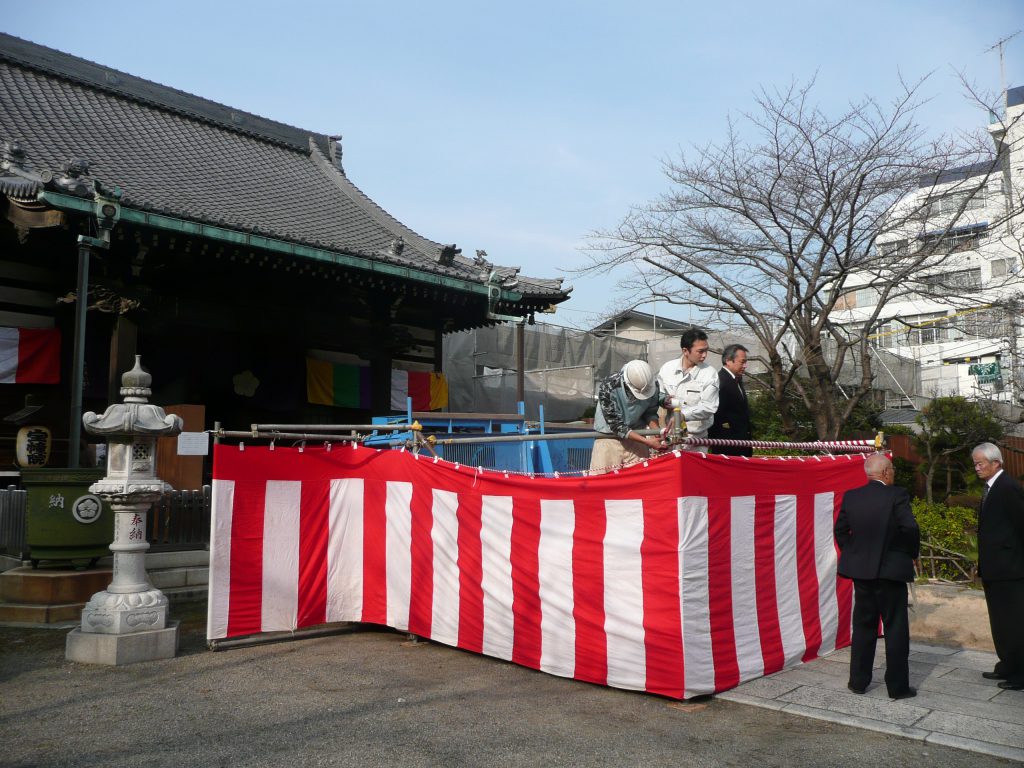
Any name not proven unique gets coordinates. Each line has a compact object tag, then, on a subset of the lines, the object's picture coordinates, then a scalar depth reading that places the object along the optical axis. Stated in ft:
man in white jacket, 17.98
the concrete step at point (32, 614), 23.48
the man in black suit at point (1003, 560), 16.49
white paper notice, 26.30
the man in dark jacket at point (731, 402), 20.24
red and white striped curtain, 15.55
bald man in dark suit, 15.46
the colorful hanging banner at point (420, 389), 46.91
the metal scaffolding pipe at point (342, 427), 20.91
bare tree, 31.45
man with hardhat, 17.61
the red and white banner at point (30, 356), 33.99
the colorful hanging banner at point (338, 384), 43.57
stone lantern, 18.75
